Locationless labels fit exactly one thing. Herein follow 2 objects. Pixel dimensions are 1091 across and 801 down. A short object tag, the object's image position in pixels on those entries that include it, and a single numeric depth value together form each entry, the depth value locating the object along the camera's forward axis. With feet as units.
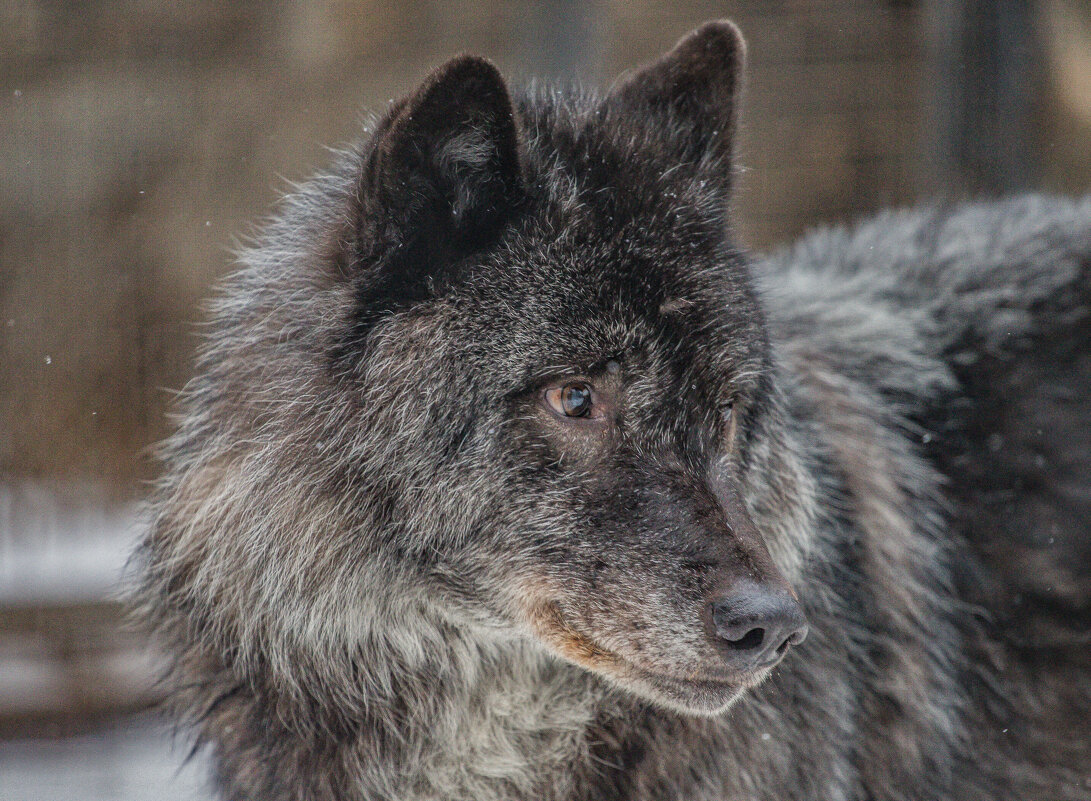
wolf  14.61
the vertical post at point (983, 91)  37.24
